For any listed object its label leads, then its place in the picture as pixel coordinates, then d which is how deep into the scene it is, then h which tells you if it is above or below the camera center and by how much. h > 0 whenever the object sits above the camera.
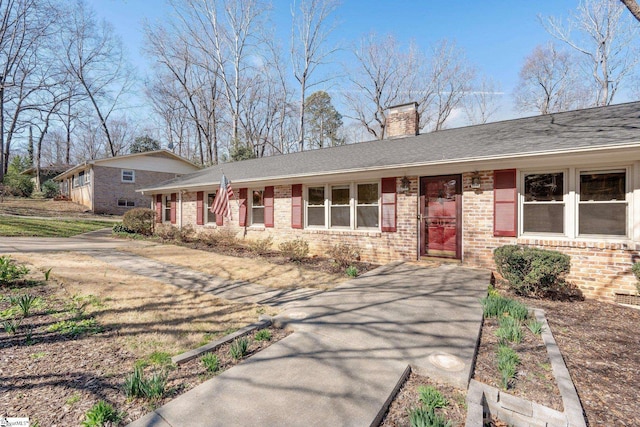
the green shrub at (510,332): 3.40 -1.43
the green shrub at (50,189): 26.19 +1.74
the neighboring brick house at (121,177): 20.67 +2.37
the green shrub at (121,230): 14.40 -1.05
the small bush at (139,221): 14.23 -0.59
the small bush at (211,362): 2.73 -1.44
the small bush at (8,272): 4.91 -1.09
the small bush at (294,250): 8.48 -1.19
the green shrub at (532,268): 4.86 -0.99
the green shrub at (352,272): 6.63 -1.41
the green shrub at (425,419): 1.96 -1.42
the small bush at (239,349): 2.93 -1.40
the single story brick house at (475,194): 5.29 +0.37
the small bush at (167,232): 12.45 -1.07
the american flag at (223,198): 10.06 +0.38
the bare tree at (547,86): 21.28 +9.55
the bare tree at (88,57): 23.94 +13.33
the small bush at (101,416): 2.01 -1.44
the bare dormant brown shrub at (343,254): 7.64 -1.20
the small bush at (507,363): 2.54 -1.43
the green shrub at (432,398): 2.27 -1.47
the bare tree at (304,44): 21.66 +12.56
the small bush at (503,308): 3.99 -1.36
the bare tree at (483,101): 24.45 +9.12
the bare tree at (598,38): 16.27 +9.92
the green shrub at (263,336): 3.39 -1.47
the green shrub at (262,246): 9.49 -1.19
